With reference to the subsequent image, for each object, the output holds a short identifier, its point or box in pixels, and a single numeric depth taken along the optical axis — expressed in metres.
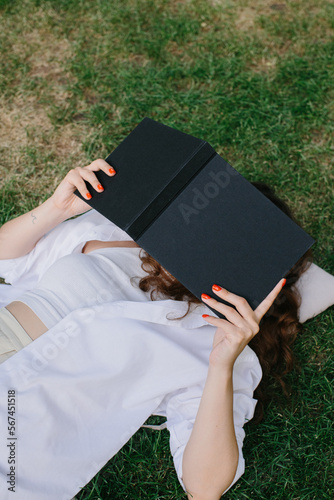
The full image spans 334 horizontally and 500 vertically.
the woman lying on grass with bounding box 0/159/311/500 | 1.34
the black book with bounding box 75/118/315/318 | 1.25
